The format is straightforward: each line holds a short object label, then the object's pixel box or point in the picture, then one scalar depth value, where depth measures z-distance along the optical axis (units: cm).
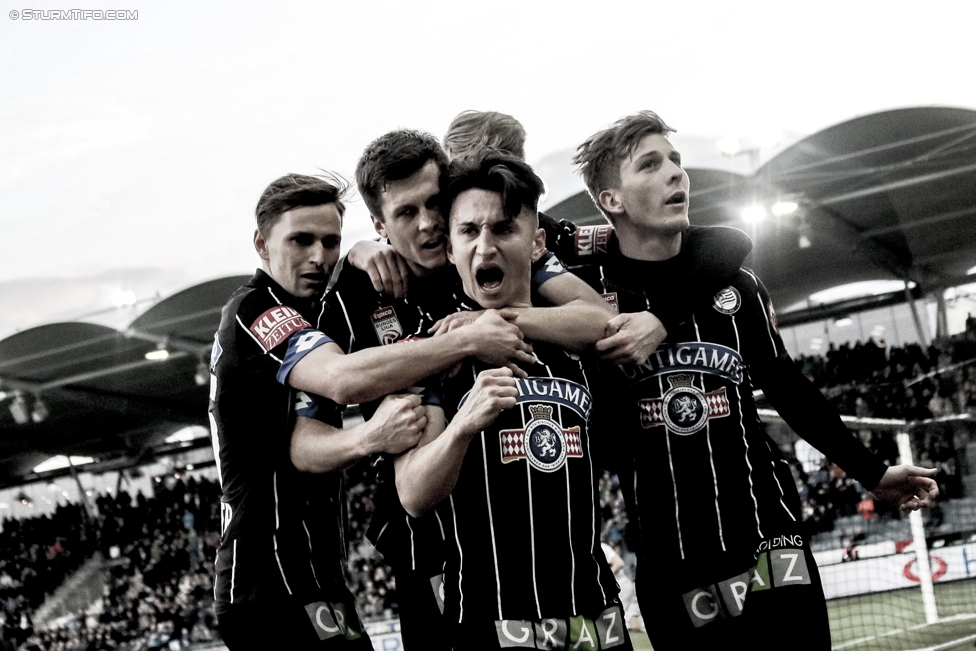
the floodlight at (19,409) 2212
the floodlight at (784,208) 1659
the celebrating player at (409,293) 306
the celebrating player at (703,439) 309
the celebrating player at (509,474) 248
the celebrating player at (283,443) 303
